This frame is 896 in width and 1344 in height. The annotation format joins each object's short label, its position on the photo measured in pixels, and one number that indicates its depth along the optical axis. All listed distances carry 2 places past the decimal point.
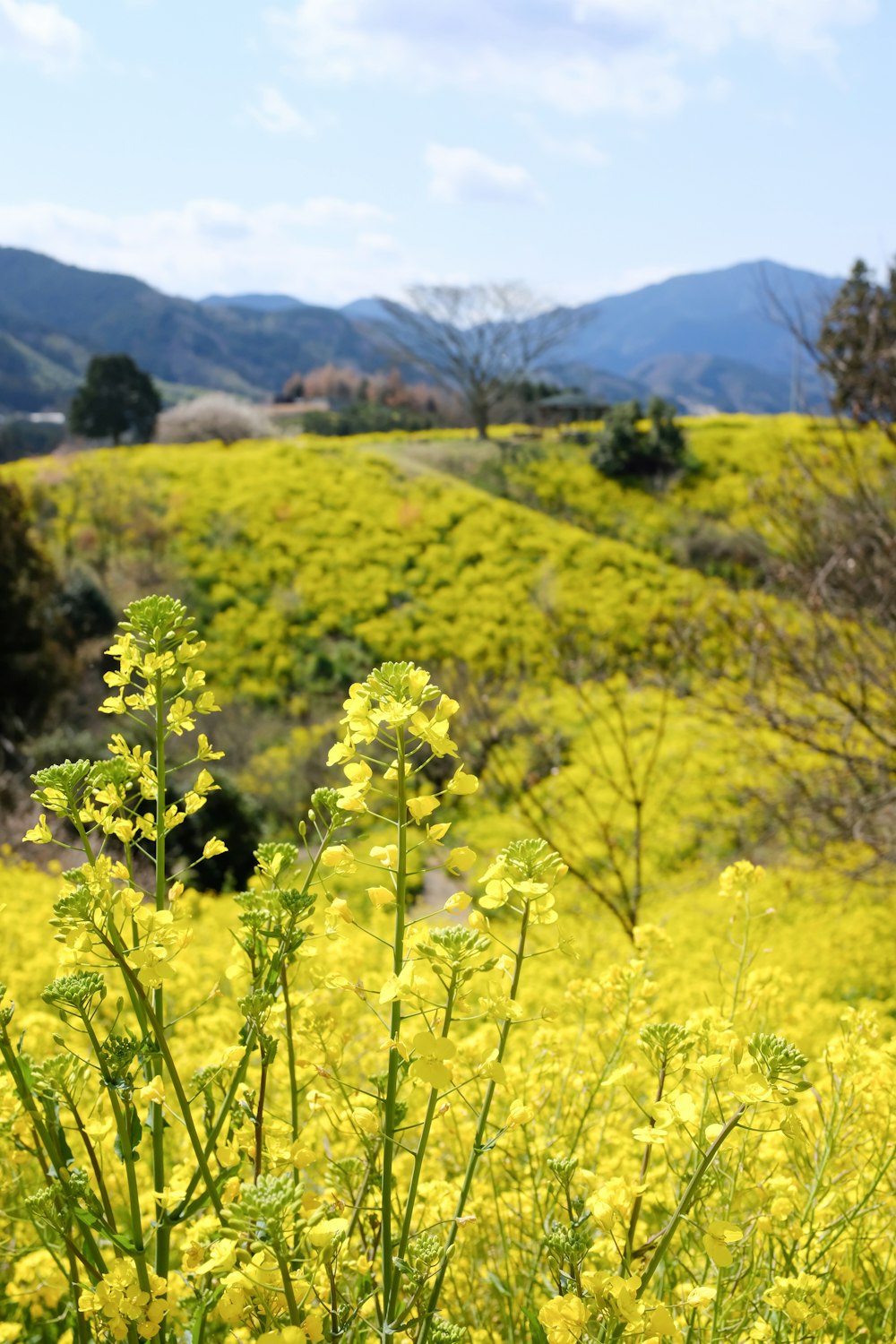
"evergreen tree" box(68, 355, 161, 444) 29.48
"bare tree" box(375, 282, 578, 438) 33.16
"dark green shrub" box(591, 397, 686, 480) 25.56
